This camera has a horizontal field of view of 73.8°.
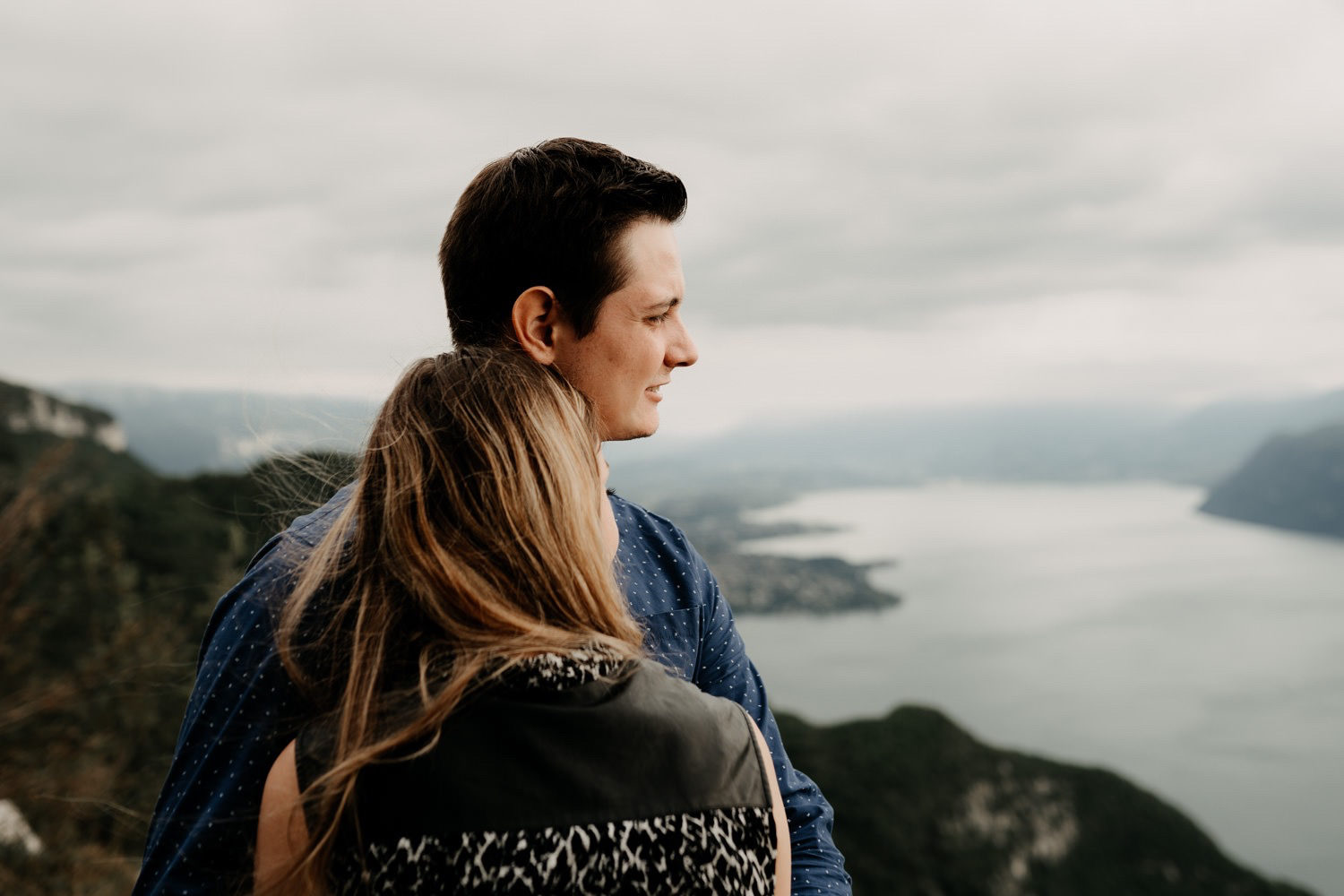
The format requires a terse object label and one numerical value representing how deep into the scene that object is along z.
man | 1.66
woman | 0.91
